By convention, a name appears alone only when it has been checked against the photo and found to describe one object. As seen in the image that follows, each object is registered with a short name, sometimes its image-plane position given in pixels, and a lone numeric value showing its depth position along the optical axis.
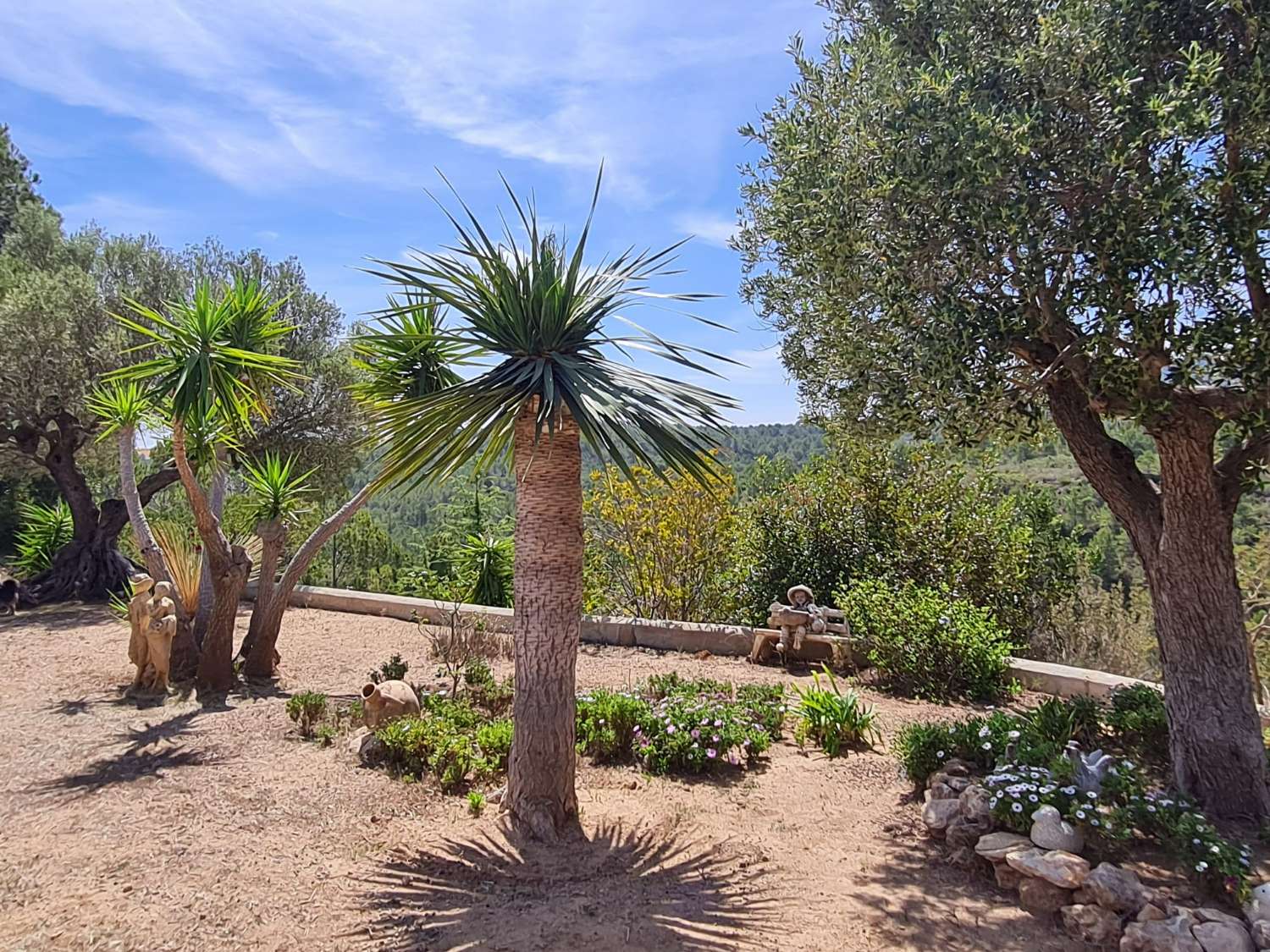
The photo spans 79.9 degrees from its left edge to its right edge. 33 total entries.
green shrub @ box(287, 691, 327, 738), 5.79
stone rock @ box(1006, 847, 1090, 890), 3.31
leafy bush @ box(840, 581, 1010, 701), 6.77
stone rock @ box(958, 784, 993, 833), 3.86
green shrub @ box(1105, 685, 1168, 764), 4.98
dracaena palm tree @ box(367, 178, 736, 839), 3.68
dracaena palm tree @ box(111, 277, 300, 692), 5.97
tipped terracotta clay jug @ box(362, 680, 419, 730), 5.54
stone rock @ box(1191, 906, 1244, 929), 2.96
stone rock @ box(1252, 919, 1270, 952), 2.88
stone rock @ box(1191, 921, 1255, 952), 2.87
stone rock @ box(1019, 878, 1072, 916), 3.34
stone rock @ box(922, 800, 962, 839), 4.02
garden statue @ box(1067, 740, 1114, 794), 3.90
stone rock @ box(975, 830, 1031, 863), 3.57
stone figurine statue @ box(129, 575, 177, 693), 6.42
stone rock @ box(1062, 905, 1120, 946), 3.11
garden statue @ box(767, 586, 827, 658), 7.87
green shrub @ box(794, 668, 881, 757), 5.47
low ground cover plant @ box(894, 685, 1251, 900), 3.39
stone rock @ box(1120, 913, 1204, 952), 2.90
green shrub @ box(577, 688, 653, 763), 5.27
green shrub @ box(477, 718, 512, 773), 4.88
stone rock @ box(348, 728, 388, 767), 5.07
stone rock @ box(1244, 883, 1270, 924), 2.96
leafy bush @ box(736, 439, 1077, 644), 8.91
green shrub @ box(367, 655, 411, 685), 6.67
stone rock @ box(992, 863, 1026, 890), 3.53
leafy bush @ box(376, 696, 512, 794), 4.76
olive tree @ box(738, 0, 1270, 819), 3.39
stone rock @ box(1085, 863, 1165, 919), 3.17
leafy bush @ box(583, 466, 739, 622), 10.12
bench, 7.76
